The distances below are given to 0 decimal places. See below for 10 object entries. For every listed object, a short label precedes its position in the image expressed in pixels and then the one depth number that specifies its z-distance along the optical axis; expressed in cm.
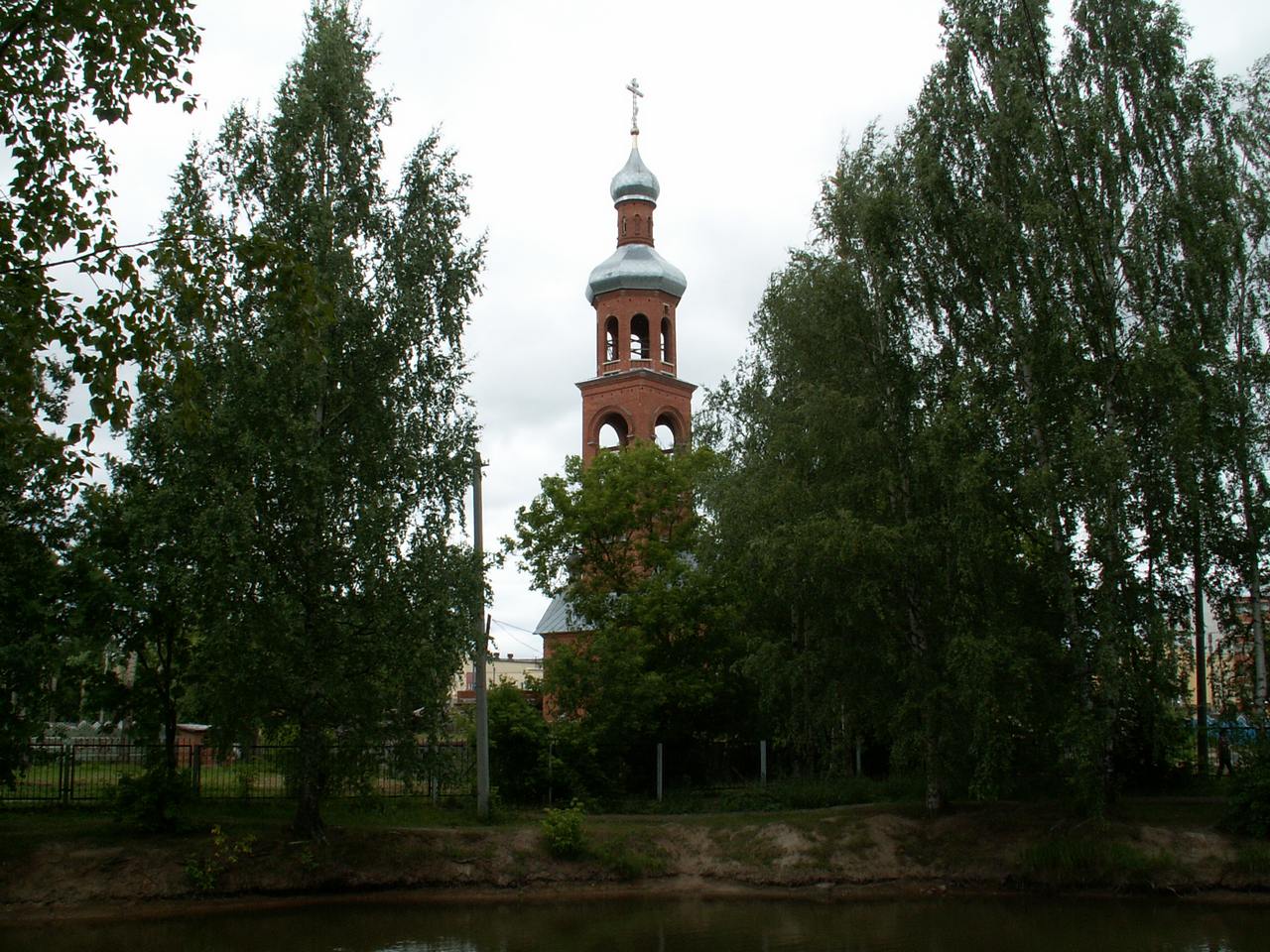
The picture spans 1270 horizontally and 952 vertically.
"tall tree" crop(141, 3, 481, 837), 1992
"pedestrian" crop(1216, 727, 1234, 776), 2595
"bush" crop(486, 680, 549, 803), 2698
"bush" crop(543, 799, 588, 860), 2233
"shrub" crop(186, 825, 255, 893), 1998
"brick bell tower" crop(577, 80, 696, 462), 5241
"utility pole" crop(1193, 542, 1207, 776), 2458
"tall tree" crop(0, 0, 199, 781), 942
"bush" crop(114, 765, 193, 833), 2100
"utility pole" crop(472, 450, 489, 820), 2442
